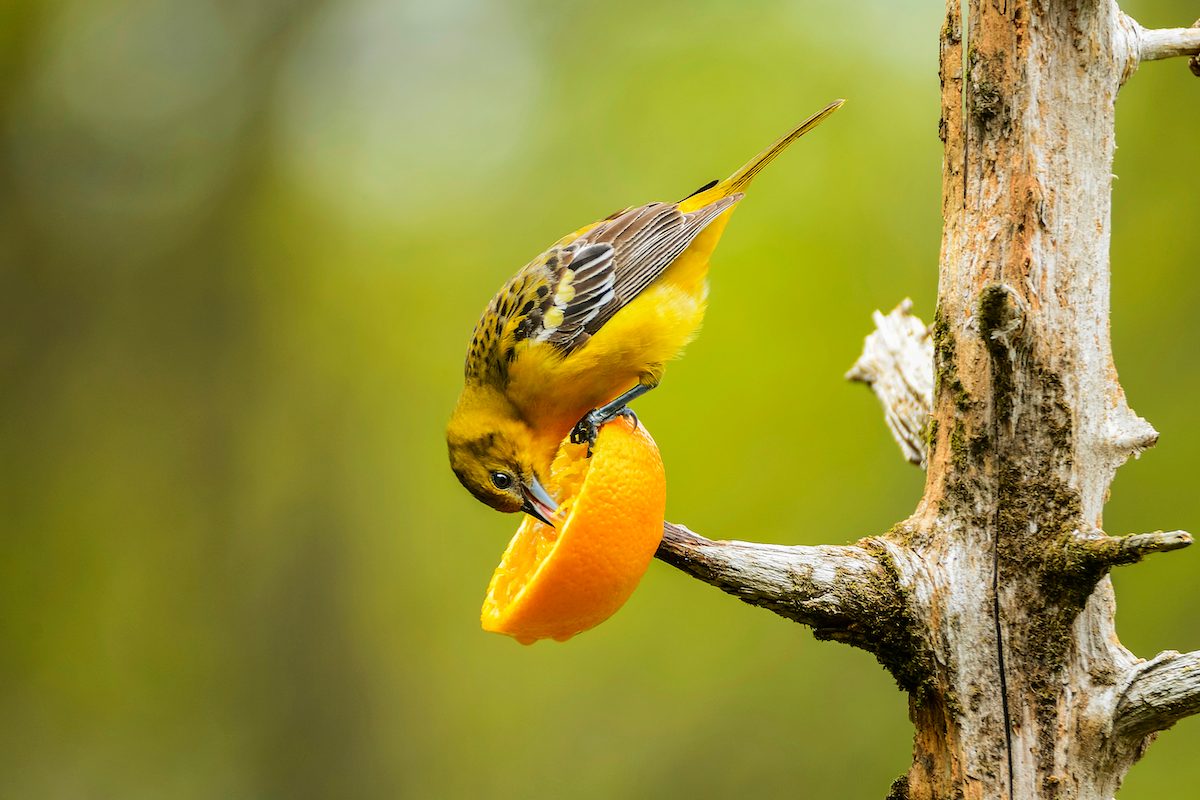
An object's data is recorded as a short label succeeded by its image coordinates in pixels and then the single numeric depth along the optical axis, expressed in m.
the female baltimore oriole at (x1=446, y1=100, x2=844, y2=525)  6.15
